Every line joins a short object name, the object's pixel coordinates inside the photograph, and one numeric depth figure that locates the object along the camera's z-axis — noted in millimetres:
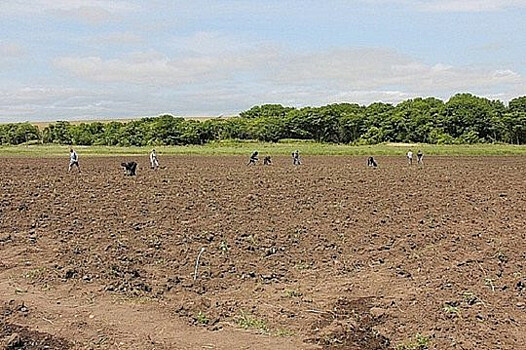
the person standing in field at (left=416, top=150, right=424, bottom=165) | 42956
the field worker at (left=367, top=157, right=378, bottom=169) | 38875
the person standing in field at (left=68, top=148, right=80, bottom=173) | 32991
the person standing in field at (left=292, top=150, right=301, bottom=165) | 41812
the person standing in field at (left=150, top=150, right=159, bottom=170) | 35775
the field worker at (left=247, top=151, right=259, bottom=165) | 41750
